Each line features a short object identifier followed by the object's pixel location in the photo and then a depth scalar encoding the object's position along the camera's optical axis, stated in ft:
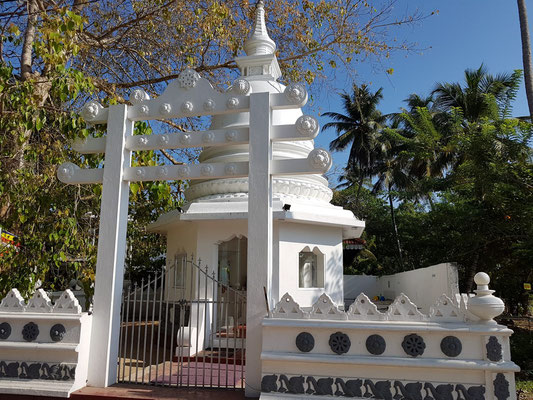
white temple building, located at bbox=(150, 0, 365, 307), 28.12
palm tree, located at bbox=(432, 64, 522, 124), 73.10
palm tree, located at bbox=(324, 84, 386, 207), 110.63
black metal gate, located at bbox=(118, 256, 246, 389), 18.75
